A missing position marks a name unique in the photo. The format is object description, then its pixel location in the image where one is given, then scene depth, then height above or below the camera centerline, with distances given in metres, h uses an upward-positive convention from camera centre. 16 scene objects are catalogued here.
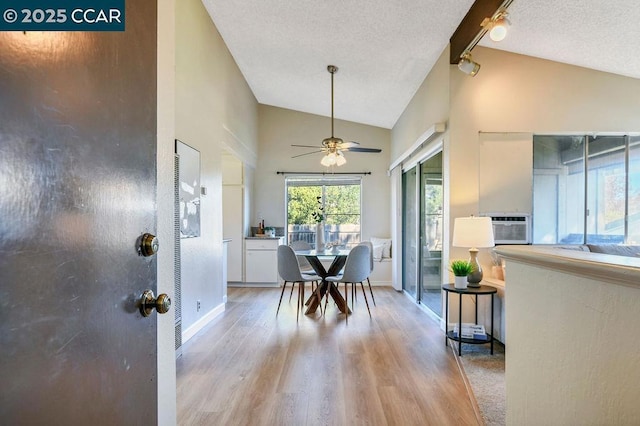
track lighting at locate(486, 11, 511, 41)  2.55 +1.34
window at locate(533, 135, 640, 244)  3.75 +0.23
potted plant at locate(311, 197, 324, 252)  4.75 -0.39
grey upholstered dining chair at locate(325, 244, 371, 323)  4.22 -0.69
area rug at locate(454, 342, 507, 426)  2.15 -1.25
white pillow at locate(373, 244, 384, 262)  6.38 -0.79
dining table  4.37 -0.88
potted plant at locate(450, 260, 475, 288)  3.19 -0.57
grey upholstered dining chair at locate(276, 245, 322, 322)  4.25 -0.72
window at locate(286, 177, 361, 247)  6.83 +0.03
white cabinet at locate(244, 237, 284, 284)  6.16 -0.87
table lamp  3.07 -0.22
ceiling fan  4.27 +0.75
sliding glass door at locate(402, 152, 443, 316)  4.27 -0.30
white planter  3.19 -0.66
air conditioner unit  3.63 -0.18
